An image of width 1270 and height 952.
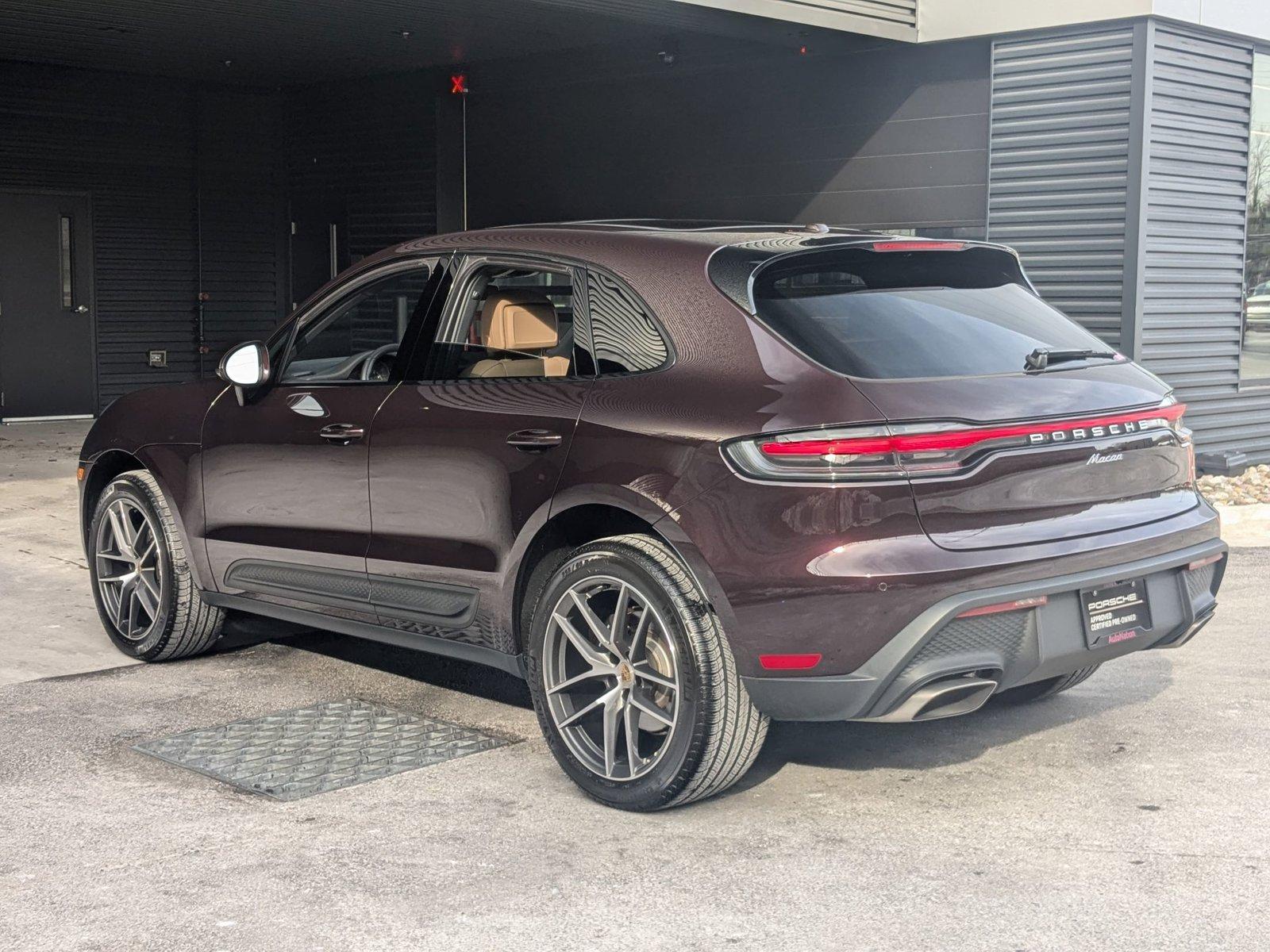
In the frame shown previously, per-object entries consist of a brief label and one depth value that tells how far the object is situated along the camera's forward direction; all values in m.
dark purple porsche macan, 4.16
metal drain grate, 4.88
